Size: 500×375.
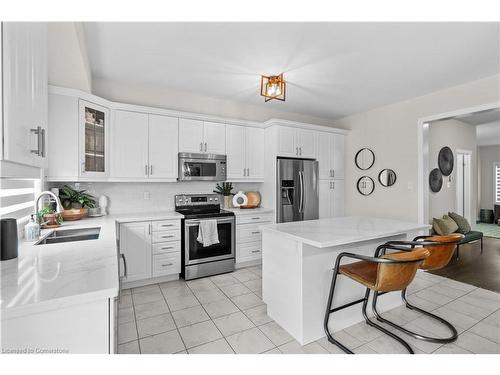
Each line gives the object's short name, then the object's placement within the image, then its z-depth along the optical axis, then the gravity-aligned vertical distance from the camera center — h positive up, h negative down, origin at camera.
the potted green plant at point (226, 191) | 4.14 -0.06
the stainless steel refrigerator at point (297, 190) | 4.05 -0.05
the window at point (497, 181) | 8.04 +0.18
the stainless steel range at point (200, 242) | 3.33 -0.75
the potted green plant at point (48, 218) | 2.22 -0.27
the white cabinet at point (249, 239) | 3.74 -0.78
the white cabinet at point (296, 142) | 4.11 +0.76
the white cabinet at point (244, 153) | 3.96 +0.56
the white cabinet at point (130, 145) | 3.16 +0.55
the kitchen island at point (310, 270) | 1.98 -0.69
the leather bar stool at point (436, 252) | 2.03 -0.55
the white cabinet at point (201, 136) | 3.59 +0.75
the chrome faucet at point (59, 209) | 2.32 -0.20
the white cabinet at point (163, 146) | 3.38 +0.56
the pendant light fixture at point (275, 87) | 2.70 +1.09
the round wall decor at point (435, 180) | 5.06 +0.14
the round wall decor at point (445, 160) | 5.27 +0.56
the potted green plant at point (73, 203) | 2.74 -0.17
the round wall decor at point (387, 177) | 4.21 +0.17
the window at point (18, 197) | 1.70 -0.07
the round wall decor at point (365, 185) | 4.54 +0.03
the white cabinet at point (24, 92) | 0.96 +0.44
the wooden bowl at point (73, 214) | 2.70 -0.28
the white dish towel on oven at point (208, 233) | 3.36 -0.61
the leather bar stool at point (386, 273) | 1.71 -0.64
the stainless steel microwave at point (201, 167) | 3.58 +0.30
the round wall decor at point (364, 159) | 4.53 +0.52
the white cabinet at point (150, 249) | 3.03 -0.76
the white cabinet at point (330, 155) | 4.60 +0.60
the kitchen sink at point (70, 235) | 1.95 -0.40
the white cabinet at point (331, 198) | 4.62 -0.21
